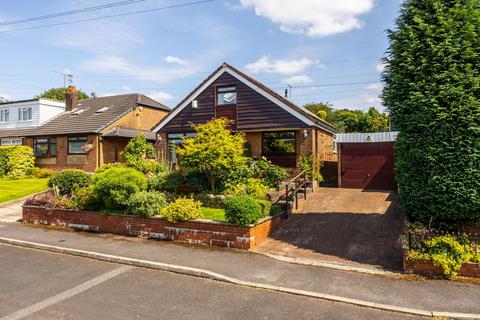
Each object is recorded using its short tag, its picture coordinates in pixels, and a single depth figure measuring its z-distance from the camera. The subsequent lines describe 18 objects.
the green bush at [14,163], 24.12
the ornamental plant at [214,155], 13.25
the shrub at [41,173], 24.56
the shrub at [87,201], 12.52
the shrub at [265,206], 10.62
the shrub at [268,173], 15.64
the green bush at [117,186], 11.57
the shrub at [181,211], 10.20
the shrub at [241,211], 9.34
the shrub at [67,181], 14.59
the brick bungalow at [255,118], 17.62
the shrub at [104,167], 17.40
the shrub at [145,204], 10.88
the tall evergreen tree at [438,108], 7.25
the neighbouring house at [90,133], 24.73
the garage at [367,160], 15.42
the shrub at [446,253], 6.79
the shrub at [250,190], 13.11
